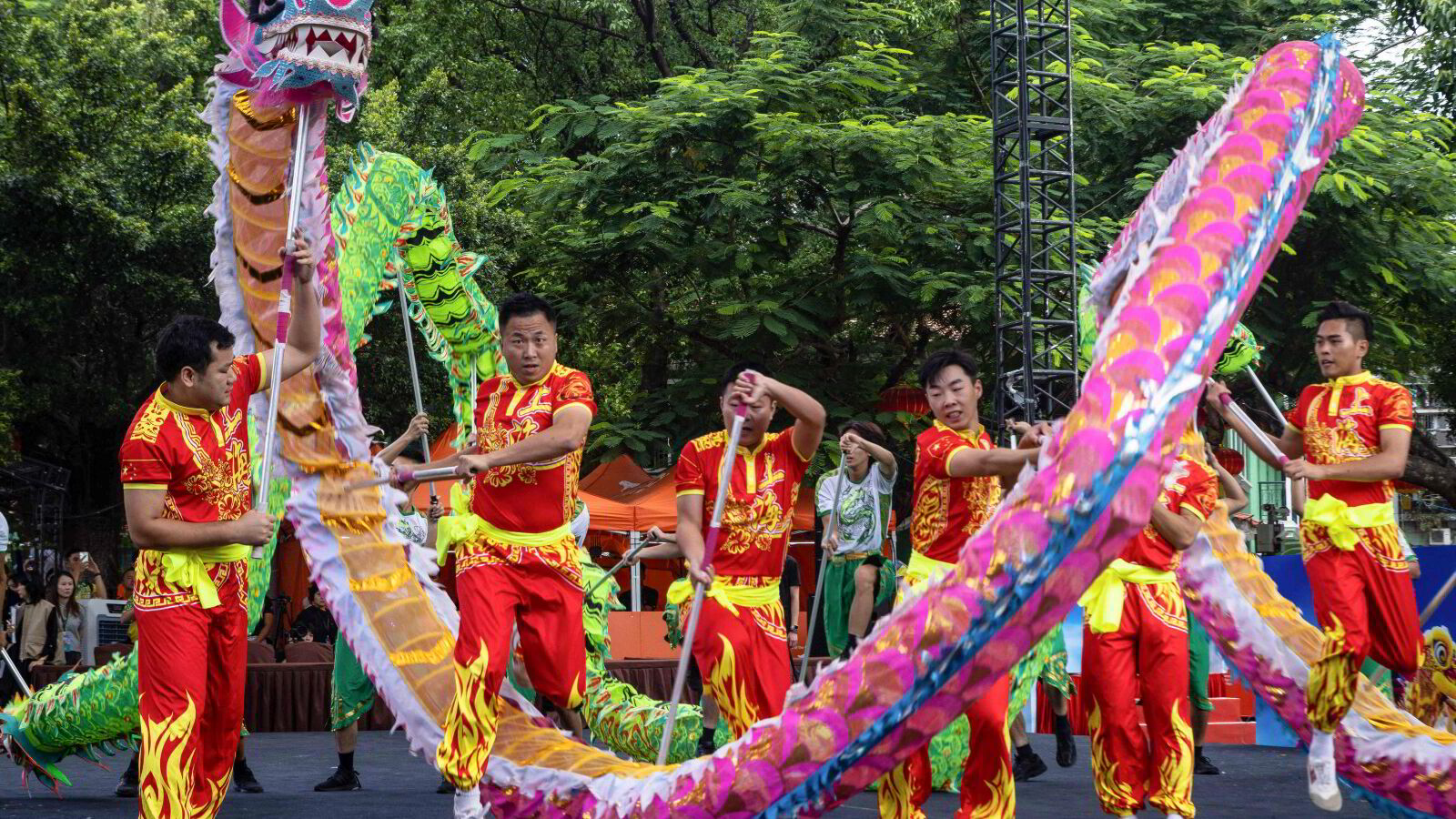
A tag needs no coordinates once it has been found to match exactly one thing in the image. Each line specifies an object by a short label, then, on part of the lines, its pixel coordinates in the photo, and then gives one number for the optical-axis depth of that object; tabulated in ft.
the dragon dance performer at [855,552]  29.91
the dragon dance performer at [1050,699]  23.82
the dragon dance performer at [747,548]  18.11
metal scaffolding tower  40.91
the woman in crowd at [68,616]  41.70
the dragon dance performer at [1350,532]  18.78
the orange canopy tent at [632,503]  45.91
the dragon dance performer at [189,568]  15.02
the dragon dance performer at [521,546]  16.96
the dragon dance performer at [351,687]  23.53
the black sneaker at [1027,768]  27.12
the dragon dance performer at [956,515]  16.97
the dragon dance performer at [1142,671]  18.04
